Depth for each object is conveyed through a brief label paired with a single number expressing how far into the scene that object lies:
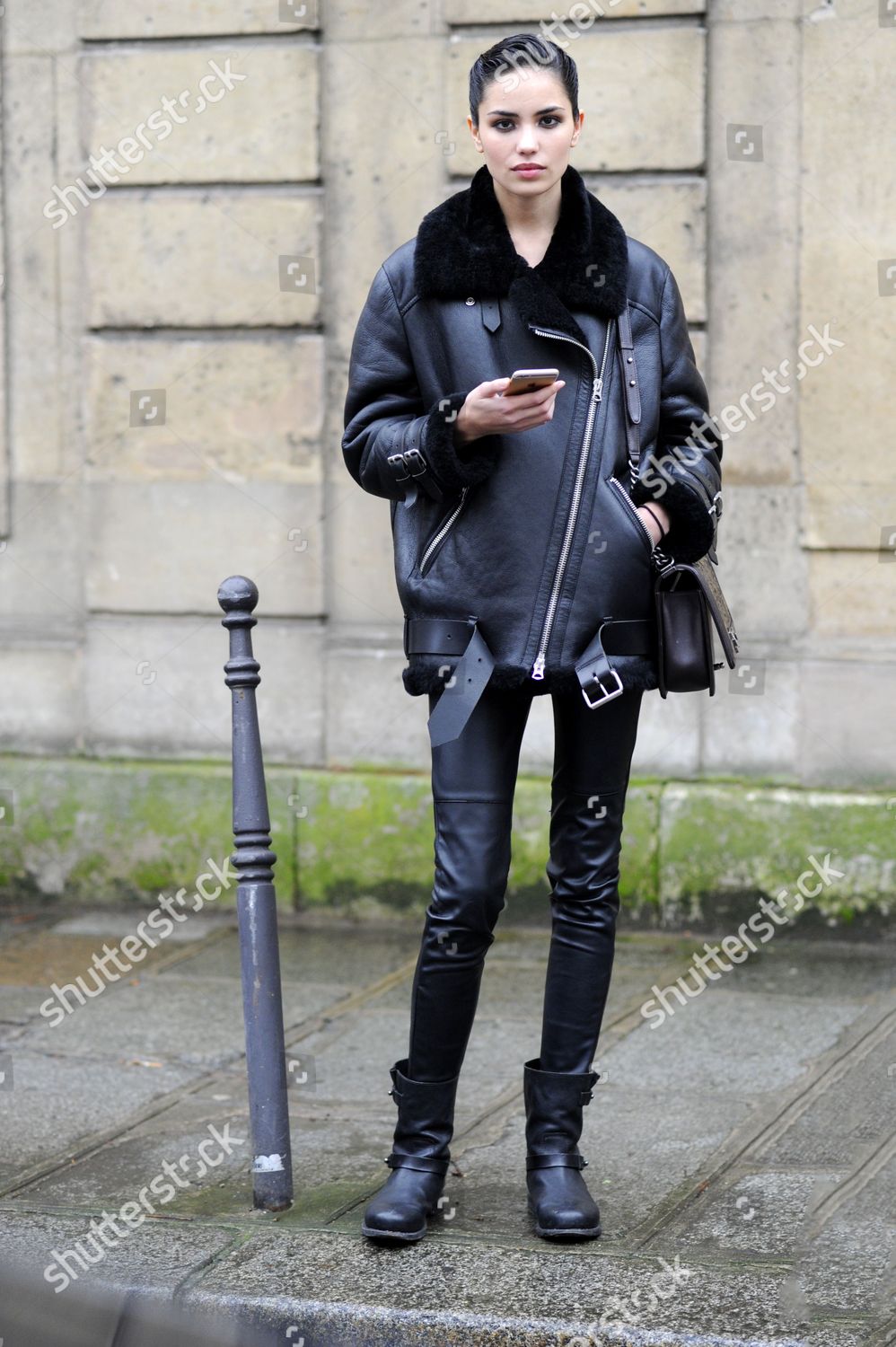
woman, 6.61
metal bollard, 7.23
